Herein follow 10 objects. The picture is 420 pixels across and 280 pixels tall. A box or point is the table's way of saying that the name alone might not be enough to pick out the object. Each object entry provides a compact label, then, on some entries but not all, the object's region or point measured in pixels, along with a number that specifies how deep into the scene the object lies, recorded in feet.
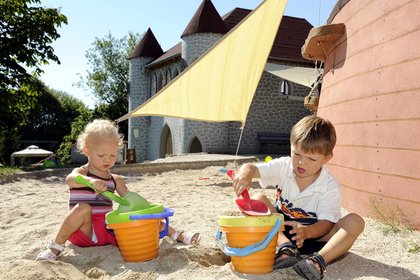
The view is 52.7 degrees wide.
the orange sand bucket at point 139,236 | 6.54
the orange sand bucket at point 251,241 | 5.79
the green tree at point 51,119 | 93.09
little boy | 6.30
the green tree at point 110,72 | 95.97
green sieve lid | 6.46
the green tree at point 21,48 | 36.65
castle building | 49.80
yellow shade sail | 17.49
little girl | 7.40
